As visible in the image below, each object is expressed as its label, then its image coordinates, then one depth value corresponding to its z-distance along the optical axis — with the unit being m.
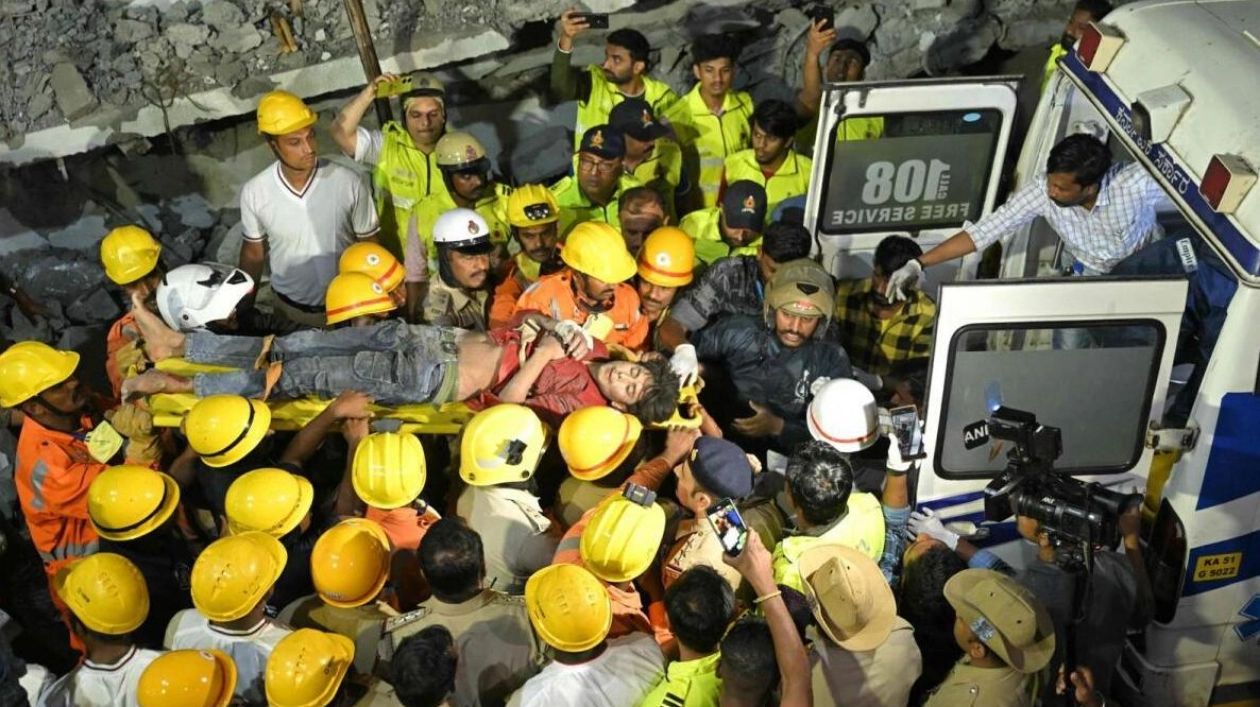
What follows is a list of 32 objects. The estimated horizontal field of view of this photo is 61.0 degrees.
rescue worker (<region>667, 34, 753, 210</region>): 6.55
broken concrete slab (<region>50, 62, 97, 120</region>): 7.32
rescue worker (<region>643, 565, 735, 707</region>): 3.24
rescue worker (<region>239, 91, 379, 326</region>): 5.71
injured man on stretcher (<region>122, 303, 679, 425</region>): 4.62
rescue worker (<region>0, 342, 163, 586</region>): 4.47
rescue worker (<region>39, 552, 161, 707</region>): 3.61
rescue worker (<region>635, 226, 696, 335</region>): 5.19
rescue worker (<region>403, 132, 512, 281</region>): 5.69
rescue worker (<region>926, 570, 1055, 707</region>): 3.27
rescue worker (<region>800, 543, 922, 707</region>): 3.34
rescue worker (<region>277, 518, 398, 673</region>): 3.76
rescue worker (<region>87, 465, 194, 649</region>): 4.07
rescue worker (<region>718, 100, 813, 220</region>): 5.86
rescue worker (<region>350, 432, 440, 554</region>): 4.09
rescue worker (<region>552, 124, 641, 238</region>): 5.72
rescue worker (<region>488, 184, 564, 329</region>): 5.44
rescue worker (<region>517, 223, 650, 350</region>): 4.98
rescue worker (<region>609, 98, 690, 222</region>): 5.98
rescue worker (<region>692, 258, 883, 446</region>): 4.67
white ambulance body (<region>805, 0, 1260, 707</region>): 3.60
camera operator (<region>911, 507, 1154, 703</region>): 3.74
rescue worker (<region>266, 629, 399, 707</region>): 3.32
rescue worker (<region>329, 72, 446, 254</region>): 5.90
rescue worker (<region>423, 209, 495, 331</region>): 5.23
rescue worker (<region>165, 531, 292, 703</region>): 3.64
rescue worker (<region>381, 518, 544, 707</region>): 3.53
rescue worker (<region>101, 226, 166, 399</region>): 5.07
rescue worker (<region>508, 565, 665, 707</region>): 3.35
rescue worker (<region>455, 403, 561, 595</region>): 4.05
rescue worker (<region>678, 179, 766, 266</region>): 5.60
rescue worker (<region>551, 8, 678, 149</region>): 6.48
